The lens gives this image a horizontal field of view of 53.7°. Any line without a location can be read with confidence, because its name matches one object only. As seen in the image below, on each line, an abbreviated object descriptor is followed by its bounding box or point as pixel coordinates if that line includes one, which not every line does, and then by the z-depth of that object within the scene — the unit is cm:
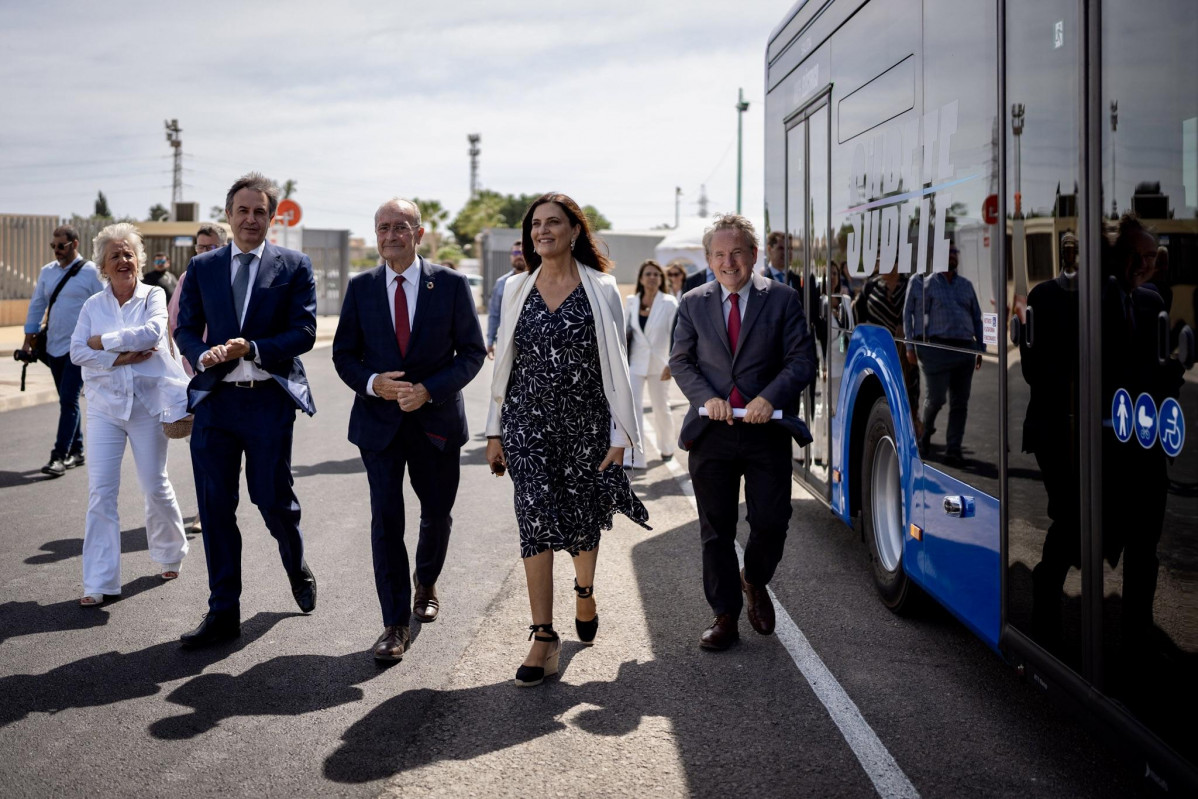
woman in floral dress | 488
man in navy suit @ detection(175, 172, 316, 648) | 532
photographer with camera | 966
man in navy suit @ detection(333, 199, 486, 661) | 514
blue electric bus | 292
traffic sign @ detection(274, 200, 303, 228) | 2292
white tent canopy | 3123
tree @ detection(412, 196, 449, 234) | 8419
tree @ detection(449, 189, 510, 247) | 9462
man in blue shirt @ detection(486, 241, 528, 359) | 1029
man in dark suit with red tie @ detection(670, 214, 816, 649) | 523
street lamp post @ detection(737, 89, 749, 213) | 4872
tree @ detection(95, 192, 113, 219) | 11335
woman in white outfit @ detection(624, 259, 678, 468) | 1091
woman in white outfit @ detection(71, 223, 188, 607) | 595
